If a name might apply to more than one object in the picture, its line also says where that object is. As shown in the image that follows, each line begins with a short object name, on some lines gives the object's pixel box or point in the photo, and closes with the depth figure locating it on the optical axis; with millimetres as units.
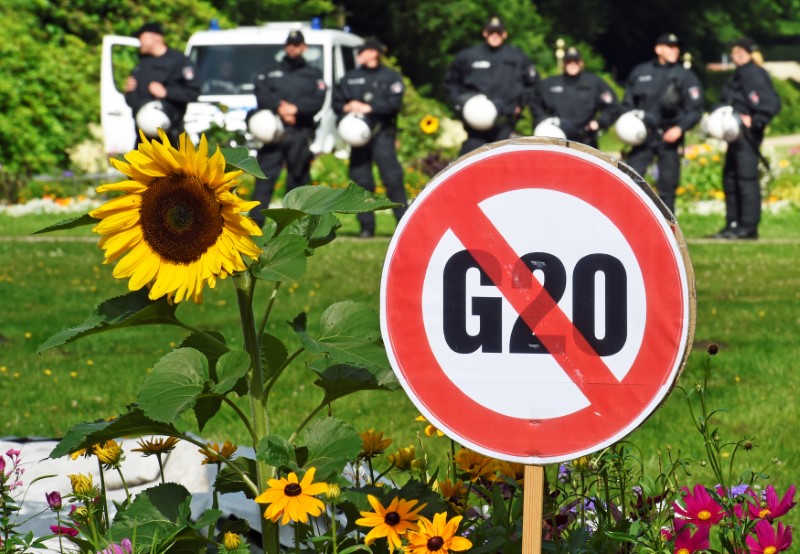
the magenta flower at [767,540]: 5385
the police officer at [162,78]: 31580
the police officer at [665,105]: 29329
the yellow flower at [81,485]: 5586
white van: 38982
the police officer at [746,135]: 28651
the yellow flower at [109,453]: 5667
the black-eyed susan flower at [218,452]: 5671
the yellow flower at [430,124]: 34714
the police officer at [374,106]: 29745
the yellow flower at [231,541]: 5100
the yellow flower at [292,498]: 5046
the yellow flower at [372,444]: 6157
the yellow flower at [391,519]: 5212
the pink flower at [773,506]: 5574
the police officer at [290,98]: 29961
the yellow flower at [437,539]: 5066
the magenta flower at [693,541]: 5466
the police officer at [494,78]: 30455
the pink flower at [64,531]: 5874
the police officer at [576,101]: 30393
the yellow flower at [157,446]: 5883
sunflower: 5266
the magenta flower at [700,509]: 5559
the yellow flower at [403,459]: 5921
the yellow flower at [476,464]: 6123
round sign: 5019
